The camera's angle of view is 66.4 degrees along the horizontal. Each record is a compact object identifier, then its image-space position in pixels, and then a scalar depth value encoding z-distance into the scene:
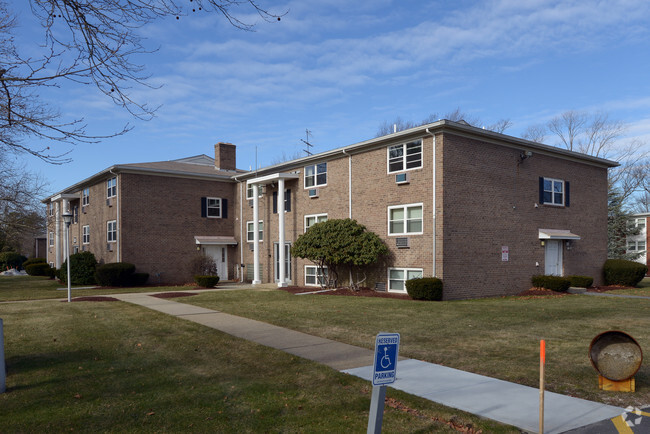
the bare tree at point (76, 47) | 5.49
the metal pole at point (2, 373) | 6.35
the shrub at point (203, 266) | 26.28
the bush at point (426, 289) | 17.00
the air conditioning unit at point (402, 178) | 19.17
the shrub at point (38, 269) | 41.97
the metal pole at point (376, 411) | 4.07
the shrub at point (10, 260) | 53.09
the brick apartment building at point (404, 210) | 18.36
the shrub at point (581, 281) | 21.05
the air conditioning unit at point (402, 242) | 18.94
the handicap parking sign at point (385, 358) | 3.97
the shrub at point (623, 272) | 23.81
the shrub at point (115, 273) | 25.37
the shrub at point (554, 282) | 19.97
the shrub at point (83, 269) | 27.75
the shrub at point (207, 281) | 23.78
